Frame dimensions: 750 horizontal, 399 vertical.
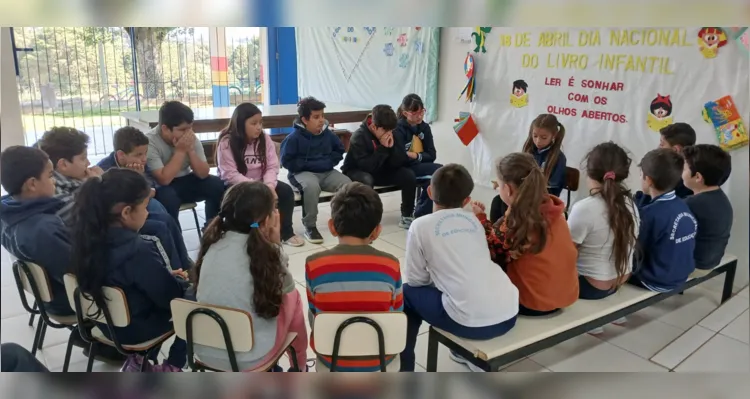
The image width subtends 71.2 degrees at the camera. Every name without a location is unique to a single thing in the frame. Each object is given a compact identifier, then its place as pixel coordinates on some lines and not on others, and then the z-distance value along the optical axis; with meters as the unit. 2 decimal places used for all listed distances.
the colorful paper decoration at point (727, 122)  2.44
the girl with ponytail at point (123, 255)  1.36
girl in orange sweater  1.54
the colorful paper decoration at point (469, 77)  3.76
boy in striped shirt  1.33
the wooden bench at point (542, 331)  1.46
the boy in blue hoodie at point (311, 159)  2.99
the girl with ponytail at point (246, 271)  1.31
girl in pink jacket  2.76
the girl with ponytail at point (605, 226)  1.74
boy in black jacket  3.21
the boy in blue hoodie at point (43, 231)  1.32
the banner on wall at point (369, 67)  4.10
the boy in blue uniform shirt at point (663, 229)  1.90
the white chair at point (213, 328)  1.25
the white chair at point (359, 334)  1.24
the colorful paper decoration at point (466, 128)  3.91
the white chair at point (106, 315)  1.37
